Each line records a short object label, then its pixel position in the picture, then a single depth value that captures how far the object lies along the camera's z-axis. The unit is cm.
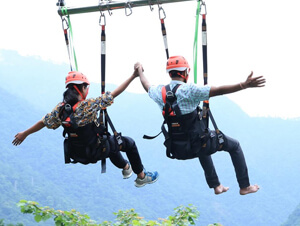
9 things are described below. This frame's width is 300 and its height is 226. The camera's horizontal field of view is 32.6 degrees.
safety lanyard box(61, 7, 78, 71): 607
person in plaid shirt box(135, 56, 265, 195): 522
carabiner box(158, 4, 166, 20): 565
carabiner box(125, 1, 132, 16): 582
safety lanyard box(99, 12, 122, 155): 567
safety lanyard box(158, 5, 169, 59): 567
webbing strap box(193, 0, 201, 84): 535
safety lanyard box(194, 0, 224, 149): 532
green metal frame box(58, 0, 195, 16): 575
